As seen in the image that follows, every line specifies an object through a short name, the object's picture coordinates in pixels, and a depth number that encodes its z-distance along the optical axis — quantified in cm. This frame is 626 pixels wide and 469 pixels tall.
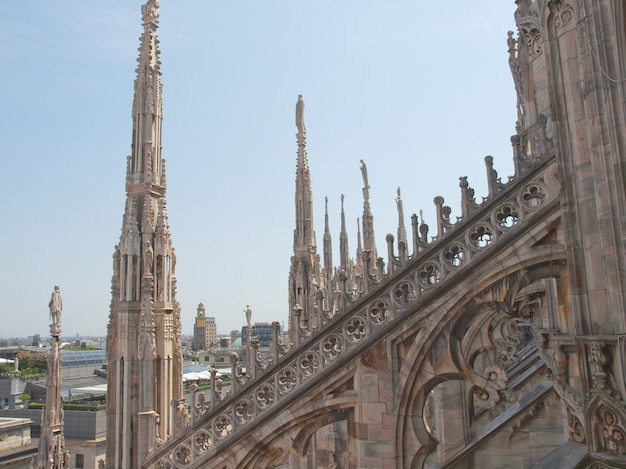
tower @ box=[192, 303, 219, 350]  15075
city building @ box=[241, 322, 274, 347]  15234
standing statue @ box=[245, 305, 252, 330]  2301
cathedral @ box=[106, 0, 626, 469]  505
